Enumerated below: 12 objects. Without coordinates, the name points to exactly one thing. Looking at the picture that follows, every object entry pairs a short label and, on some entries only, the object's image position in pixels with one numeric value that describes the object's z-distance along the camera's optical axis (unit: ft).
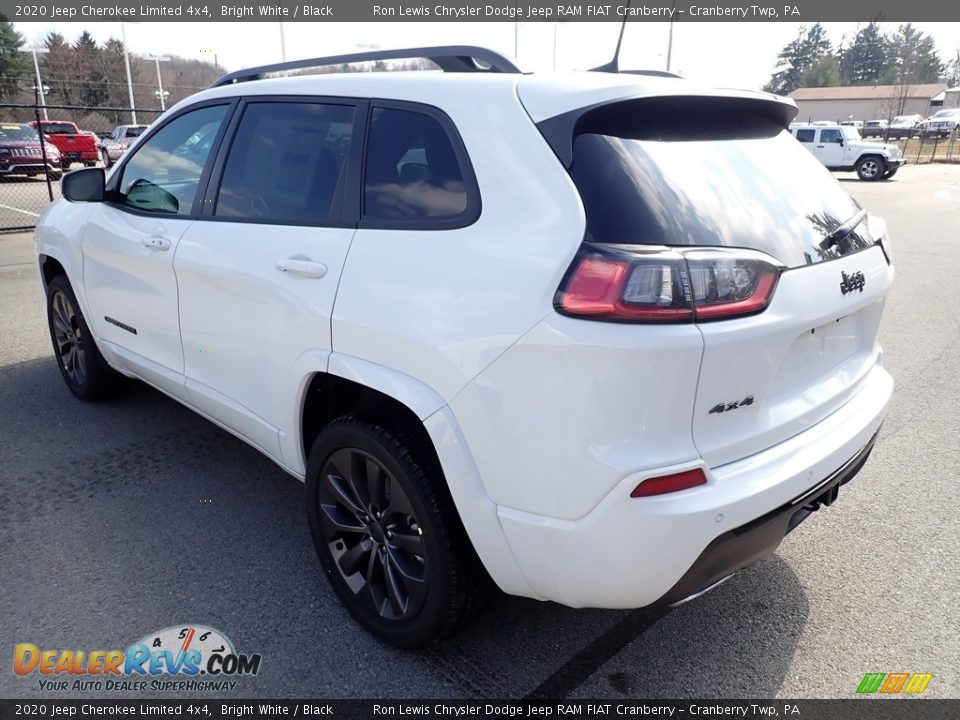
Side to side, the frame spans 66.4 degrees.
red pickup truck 82.28
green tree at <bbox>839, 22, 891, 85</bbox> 344.08
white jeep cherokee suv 6.11
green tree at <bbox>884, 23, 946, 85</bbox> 324.39
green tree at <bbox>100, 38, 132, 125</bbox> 196.13
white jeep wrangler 86.74
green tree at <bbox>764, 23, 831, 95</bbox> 341.41
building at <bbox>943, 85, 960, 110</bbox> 286.99
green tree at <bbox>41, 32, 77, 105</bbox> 193.57
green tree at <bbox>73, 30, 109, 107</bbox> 192.75
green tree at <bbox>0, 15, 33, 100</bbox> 179.11
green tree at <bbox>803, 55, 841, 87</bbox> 309.42
